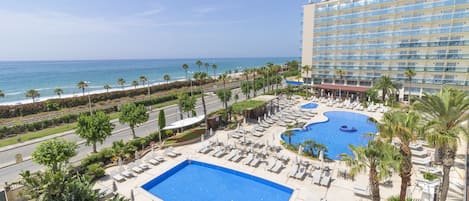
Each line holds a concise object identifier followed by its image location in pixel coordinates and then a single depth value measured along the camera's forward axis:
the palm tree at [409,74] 38.07
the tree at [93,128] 18.29
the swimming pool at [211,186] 14.06
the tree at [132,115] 22.09
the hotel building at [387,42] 36.34
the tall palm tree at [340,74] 47.25
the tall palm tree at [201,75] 36.09
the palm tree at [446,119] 9.28
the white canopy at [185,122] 22.69
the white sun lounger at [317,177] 14.36
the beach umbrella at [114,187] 13.57
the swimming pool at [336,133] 22.63
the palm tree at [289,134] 21.30
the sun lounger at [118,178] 15.22
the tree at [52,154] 12.77
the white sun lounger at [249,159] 17.52
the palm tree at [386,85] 38.97
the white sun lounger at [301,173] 15.11
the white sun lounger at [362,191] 12.95
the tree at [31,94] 42.64
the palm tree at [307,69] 50.78
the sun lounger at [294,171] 15.39
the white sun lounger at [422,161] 16.68
